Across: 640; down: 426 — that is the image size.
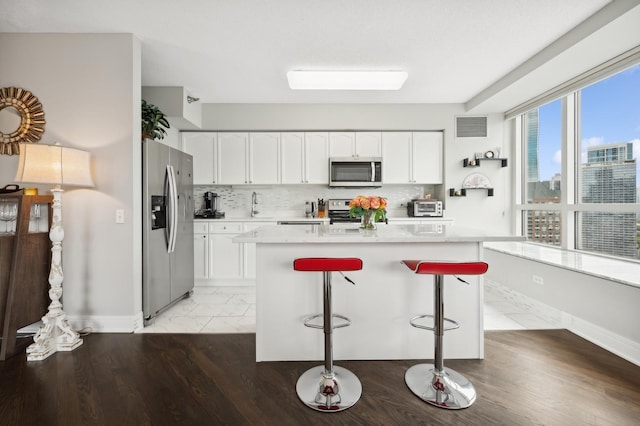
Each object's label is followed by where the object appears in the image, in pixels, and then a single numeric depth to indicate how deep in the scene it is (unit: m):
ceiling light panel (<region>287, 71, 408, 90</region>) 3.17
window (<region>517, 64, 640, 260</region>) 2.84
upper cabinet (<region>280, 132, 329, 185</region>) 4.64
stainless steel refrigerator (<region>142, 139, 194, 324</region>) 2.90
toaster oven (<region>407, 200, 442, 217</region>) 4.56
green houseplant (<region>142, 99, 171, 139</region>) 3.10
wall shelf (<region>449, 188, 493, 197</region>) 4.59
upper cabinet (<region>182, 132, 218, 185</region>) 4.61
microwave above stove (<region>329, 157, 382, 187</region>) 4.60
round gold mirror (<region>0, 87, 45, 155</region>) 2.65
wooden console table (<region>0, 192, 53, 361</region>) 2.27
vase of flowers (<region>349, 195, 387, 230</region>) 2.40
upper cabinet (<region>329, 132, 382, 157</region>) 4.67
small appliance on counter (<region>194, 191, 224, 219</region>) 4.56
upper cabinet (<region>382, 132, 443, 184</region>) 4.69
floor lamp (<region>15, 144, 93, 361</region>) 2.24
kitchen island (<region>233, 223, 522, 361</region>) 2.21
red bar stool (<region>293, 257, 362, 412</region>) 1.75
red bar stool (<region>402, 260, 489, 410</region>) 1.73
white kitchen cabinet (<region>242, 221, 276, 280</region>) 4.29
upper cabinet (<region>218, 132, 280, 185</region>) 4.62
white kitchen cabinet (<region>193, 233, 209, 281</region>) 4.29
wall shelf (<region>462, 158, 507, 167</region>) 4.55
